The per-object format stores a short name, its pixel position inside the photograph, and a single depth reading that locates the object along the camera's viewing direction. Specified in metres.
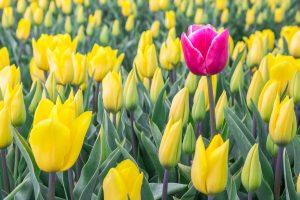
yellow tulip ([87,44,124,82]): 1.52
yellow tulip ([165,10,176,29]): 2.40
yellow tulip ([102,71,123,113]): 1.36
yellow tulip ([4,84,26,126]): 1.26
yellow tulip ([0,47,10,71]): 1.54
